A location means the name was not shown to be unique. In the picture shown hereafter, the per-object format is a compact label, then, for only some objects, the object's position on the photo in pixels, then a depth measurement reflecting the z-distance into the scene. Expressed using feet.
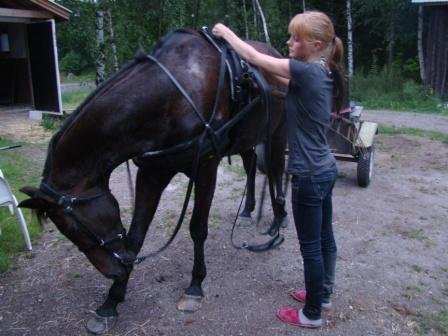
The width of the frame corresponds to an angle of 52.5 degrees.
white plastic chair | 11.61
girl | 7.27
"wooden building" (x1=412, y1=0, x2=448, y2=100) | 42.14
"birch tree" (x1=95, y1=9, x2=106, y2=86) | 33.01
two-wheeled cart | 16.89
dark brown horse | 7.36
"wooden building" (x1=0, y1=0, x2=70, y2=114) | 33.09
